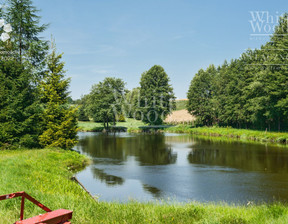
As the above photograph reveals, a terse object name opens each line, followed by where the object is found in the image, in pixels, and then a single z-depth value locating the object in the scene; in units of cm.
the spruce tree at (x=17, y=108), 2294
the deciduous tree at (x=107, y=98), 7388
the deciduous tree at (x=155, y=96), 7306
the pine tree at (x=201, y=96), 6662
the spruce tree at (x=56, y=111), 2567
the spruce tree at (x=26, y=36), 2733
